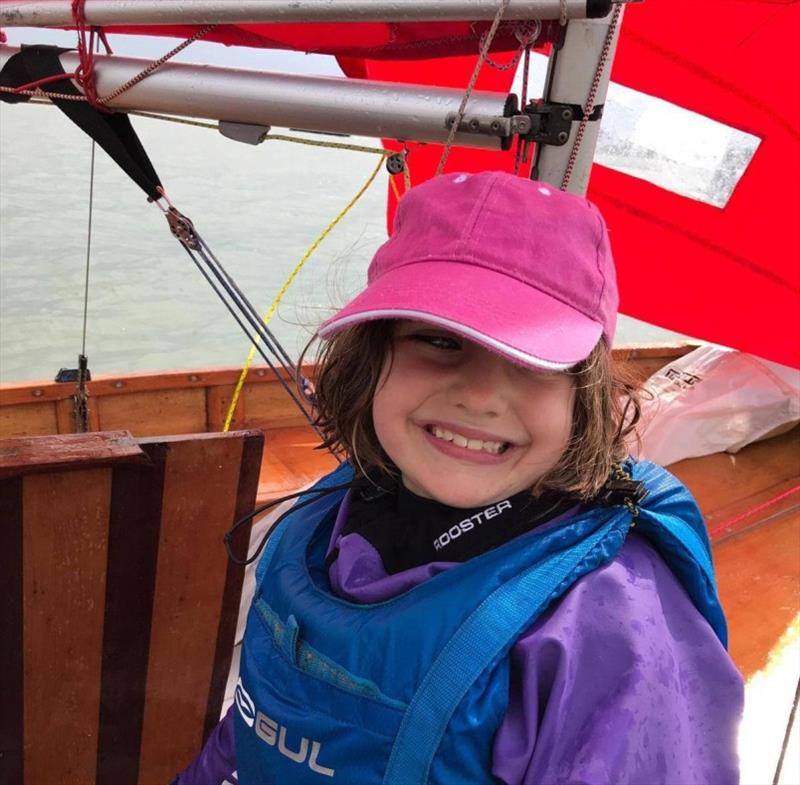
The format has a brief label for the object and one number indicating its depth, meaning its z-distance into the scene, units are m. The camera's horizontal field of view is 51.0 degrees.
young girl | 0.69
